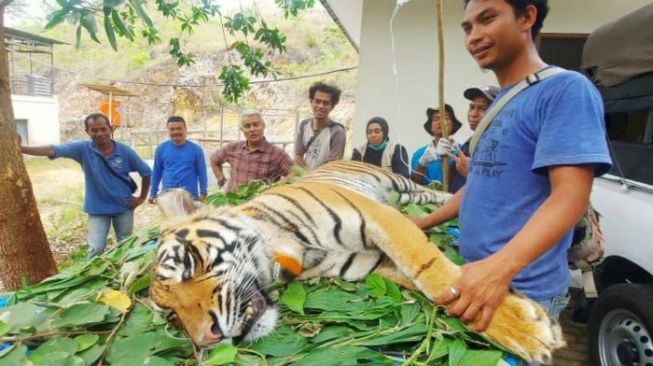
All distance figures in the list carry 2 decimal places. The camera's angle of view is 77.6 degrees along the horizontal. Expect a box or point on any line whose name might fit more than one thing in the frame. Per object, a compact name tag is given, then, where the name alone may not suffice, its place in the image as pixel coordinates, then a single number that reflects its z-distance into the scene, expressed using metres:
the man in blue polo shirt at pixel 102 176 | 4.55
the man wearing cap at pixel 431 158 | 4.23
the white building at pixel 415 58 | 6.27
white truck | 2.44
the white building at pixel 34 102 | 20.52
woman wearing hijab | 4.55
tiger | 1.32
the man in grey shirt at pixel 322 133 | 4.53
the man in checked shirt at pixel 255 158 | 4.35
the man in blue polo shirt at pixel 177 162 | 5.33
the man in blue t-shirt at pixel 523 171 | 1.19
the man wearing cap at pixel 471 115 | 3.09
